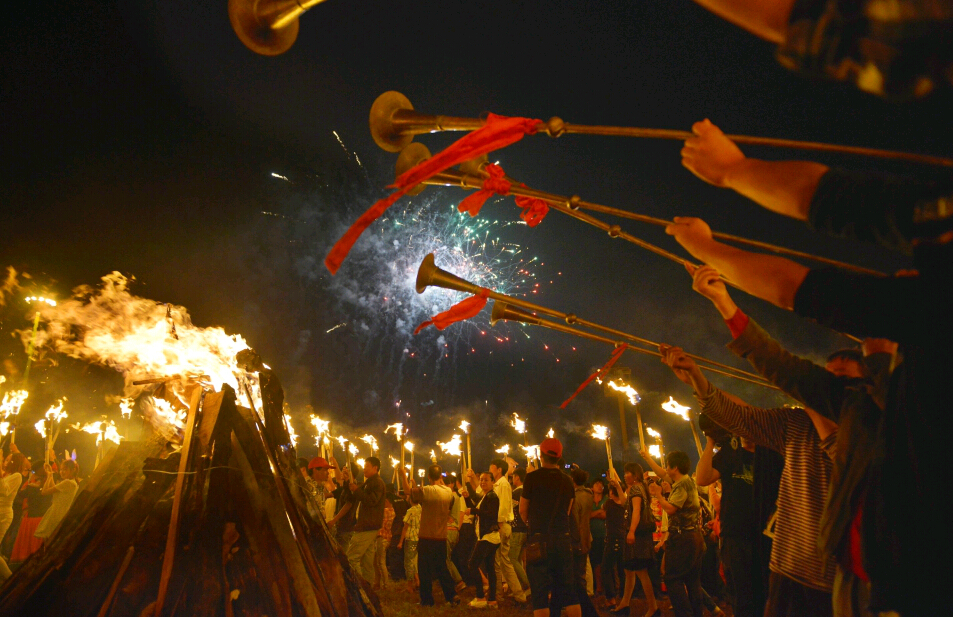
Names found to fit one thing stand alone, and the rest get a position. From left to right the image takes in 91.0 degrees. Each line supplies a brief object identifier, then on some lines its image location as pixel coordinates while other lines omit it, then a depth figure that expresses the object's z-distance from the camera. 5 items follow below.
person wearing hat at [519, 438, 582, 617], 5.57
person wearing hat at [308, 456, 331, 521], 10.99
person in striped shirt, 2.78
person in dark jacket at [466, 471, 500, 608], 9.38
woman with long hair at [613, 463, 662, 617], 7.78
